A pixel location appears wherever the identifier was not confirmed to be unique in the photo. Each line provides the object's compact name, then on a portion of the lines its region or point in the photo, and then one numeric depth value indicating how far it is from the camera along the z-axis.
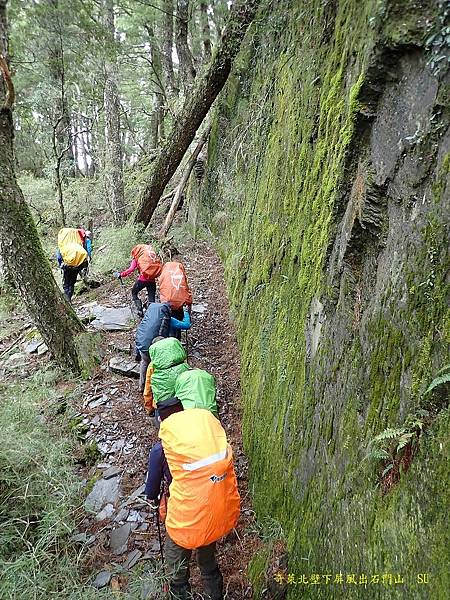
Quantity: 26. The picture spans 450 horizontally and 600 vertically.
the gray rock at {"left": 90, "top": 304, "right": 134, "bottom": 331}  8.97
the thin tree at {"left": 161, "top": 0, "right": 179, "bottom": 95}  16.91
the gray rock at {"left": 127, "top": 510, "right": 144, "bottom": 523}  5.17
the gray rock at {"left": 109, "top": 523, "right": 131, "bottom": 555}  4.84
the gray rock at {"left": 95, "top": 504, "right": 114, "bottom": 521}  5.14
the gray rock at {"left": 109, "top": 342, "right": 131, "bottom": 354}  8.20
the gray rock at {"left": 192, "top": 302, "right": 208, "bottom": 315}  9.24
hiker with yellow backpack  9.30
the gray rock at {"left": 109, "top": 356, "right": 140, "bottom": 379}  7.58
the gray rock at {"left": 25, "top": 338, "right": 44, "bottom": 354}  8.62
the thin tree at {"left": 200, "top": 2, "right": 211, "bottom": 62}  16.65
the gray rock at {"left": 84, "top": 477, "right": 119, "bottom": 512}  5.27
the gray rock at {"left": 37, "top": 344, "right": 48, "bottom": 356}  8.43
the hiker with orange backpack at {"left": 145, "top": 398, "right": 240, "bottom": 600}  3.60
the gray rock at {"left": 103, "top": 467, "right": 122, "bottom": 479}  5.69
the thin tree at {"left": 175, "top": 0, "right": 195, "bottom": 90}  13.30
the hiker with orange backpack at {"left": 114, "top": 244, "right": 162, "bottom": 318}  8.52
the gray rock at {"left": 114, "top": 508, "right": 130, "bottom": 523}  5.17
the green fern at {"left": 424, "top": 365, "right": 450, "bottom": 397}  1.87
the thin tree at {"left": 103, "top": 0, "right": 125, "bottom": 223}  13.53
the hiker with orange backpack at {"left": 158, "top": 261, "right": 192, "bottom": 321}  7.03
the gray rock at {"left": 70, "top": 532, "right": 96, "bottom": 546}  4.70
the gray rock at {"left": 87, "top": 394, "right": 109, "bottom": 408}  6.96
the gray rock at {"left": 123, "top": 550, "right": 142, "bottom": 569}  4.64
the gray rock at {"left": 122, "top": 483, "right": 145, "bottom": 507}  5.35
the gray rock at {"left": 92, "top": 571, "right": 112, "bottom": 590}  4.37
